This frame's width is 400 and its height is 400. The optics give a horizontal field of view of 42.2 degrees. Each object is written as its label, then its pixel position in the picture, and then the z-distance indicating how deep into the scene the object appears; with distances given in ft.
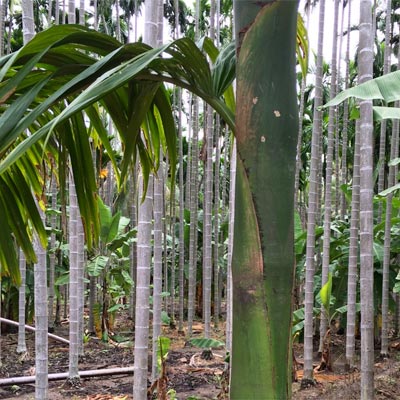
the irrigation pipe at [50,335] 22.30
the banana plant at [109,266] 24.13
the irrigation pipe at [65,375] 17.15
